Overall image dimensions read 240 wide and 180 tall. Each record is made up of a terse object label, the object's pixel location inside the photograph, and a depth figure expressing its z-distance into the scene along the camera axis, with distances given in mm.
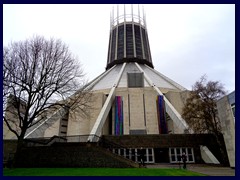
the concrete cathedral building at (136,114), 19547
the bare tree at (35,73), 13750
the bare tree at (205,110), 18719
